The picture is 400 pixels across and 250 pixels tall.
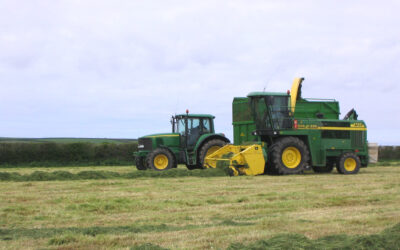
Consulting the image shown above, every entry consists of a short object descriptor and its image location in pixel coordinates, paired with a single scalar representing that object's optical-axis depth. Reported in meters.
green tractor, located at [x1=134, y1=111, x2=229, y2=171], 17.08
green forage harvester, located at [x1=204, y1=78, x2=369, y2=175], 15.60
